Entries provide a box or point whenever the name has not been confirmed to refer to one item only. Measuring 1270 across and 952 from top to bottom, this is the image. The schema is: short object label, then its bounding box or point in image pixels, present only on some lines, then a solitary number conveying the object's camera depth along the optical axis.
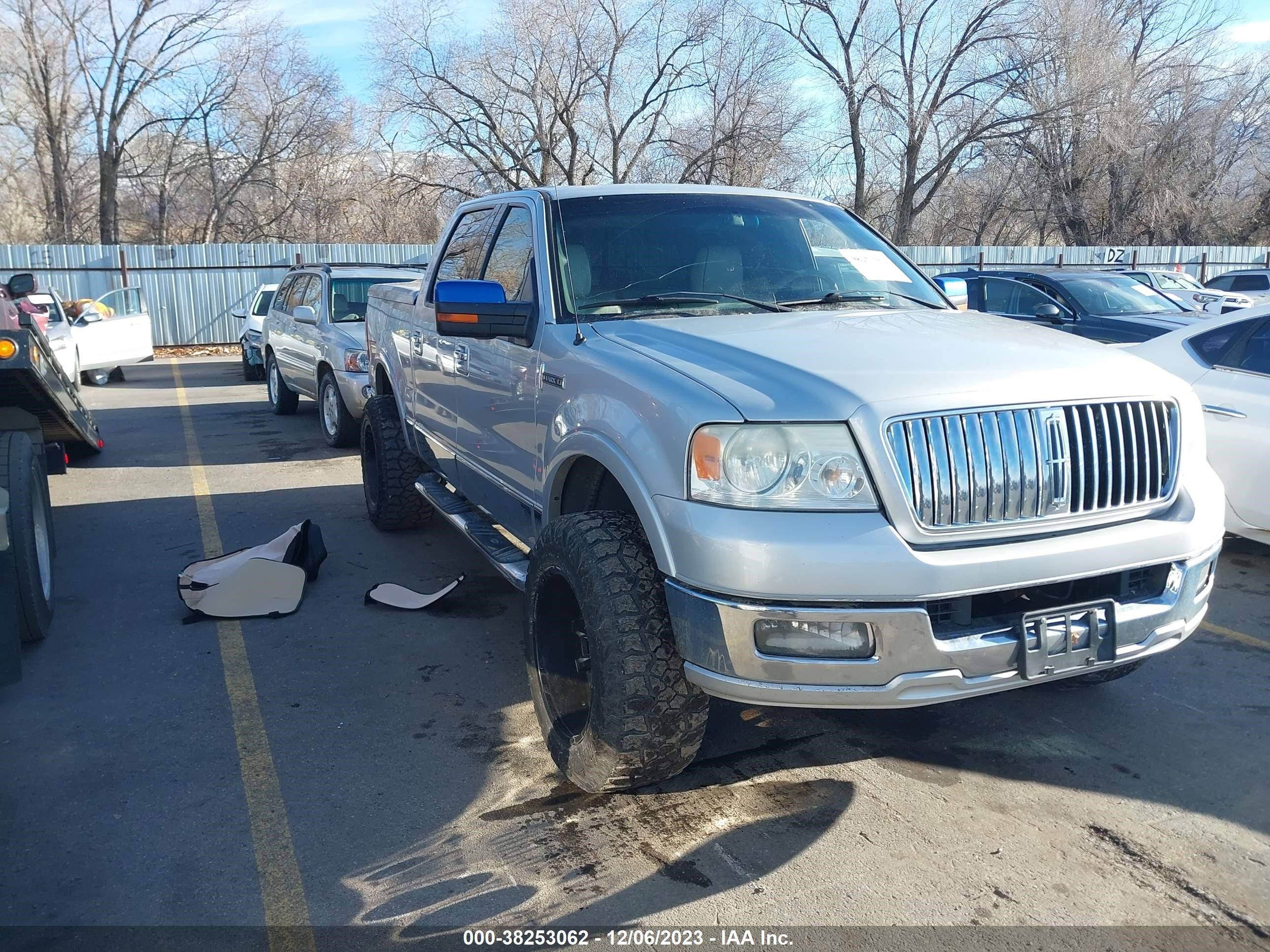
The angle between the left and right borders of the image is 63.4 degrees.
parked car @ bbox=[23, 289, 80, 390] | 12.21
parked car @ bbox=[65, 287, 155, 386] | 15.27
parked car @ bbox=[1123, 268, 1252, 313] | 13.84
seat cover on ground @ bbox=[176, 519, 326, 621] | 5.53
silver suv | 9.62
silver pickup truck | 2.83
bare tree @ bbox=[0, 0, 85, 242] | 31.50
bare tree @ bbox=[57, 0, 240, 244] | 31.38
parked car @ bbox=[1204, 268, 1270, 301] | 20.33
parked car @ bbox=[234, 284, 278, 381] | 16.42
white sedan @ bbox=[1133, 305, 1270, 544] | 5.66
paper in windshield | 4.48
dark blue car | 10.31
